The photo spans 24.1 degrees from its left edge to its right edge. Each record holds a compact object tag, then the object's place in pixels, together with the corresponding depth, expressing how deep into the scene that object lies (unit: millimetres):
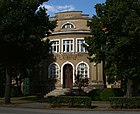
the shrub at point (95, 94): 36500
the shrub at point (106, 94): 36016
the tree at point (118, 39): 27938
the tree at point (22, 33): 26781
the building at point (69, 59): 46109
